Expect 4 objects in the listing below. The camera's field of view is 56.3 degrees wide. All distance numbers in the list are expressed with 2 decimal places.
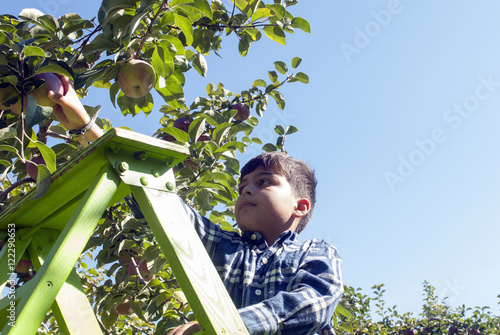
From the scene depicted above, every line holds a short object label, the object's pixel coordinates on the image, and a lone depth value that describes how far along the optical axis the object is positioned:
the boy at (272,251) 1.09
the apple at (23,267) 1.86
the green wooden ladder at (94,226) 0.80
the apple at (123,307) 2.17
